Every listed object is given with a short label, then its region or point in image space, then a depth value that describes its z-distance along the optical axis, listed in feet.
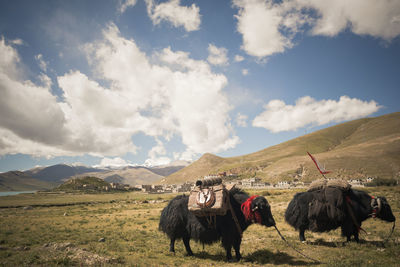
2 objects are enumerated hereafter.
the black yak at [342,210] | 25.93
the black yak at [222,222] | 22.12
